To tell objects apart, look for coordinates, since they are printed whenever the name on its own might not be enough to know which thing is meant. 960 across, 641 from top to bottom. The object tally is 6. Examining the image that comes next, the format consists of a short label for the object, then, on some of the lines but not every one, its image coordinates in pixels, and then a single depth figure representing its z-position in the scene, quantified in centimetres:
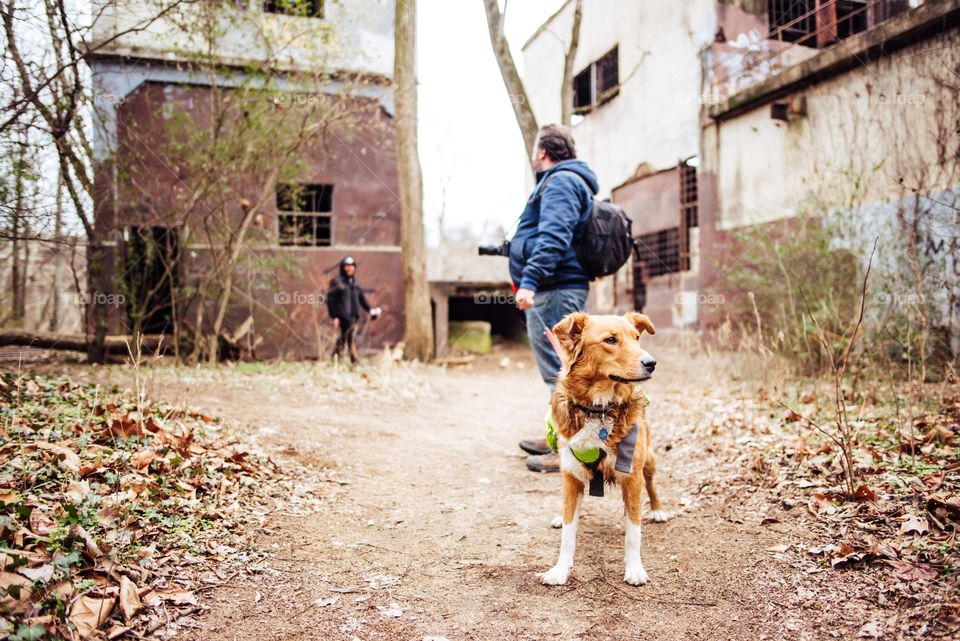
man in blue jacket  406
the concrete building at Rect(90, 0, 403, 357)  994
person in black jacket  1154
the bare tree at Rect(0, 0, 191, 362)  465
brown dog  297
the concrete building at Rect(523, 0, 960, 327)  770
